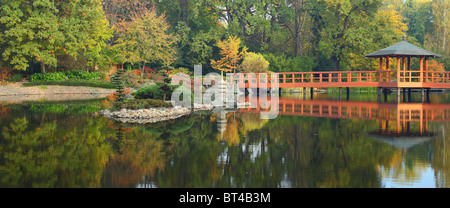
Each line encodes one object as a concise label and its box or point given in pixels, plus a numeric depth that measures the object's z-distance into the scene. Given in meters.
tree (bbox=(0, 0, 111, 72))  31.16
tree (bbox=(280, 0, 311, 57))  44.09
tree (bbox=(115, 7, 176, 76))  37.31
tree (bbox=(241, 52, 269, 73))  34.31
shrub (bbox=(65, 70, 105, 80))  35.95
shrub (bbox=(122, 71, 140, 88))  33.86
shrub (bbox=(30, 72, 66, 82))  33.97
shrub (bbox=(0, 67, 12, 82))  32.06
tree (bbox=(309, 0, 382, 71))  39.62
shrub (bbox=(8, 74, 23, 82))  32.81
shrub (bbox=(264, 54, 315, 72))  41.00
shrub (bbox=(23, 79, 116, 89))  33.22
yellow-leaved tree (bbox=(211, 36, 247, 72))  38.06
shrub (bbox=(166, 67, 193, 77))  38.11
